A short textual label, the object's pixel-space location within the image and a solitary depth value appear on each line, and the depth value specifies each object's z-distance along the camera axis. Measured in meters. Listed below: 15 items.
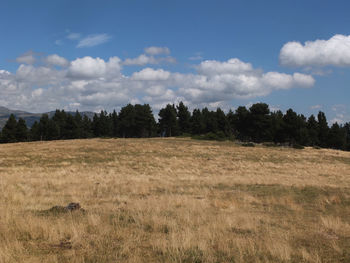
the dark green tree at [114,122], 114.62
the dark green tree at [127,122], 99.31
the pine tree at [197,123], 103.34
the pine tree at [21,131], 85.91
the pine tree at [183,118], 108.88
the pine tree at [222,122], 103.81
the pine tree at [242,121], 87.12
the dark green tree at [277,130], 82.94
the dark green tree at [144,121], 97.38
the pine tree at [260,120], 82.56
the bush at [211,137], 79.69
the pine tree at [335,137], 92.06
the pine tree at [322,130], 92.69
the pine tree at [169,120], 100.06
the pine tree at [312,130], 87.69
